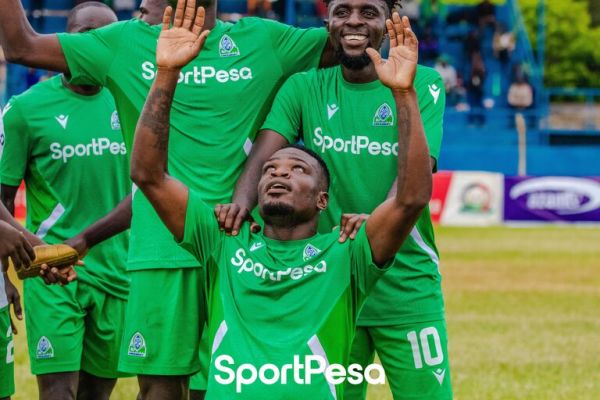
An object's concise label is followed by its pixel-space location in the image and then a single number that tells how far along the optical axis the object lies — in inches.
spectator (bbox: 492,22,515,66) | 1444.4
